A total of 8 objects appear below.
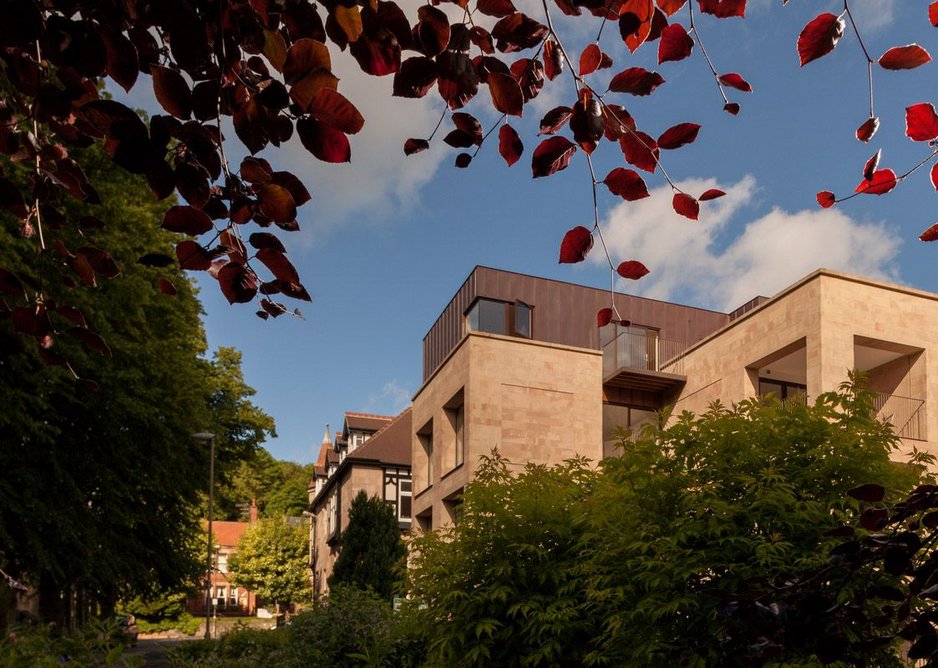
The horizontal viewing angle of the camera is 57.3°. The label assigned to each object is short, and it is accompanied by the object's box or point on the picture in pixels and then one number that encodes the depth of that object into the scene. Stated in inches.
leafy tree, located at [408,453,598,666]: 382.9
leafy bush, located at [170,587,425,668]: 472.2
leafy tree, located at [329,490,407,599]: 1090.7
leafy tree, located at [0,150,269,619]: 624.4
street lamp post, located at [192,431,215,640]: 861.6
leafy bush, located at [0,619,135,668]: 228.1
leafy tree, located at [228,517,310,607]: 2472.9
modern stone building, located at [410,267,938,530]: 713.6
